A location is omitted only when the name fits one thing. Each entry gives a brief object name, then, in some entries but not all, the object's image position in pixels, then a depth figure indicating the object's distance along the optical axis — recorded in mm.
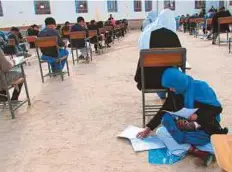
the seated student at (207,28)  9458
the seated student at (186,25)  13961
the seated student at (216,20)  7887
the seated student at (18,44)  7524
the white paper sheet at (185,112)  2030
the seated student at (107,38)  9761
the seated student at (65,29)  9836
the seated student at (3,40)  7340
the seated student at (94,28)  8102
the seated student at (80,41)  6706
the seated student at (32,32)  8914
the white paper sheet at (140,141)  2381
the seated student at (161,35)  2865
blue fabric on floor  2189
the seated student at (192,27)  12495
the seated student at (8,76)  3143
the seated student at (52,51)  5191
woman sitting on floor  2059
